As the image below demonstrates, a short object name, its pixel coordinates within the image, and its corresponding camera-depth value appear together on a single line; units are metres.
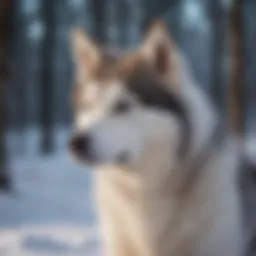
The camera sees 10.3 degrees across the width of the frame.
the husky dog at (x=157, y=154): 2.20
